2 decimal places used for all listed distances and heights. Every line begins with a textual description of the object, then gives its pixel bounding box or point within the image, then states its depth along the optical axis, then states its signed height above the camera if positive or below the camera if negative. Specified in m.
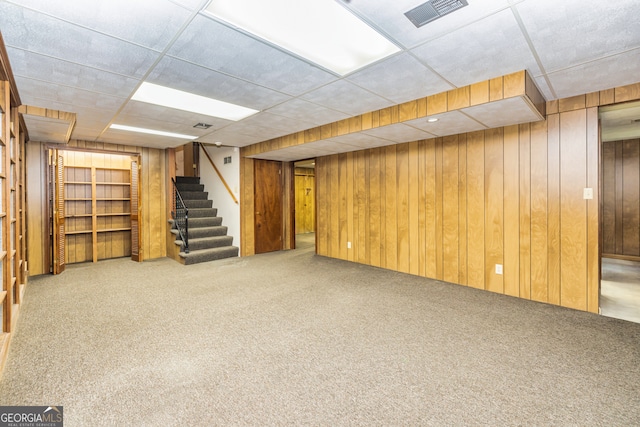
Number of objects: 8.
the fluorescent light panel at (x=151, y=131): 4.21 +1.21
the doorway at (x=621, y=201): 5.33 +0.12
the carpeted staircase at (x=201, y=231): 5.68 -0.40
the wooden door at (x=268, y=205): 6.49 +0.14
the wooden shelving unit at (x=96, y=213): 5.64 +0.01
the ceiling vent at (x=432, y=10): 1.65 +1.12
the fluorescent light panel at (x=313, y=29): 1.75 +1.19
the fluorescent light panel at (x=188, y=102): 3.01 +1.22
